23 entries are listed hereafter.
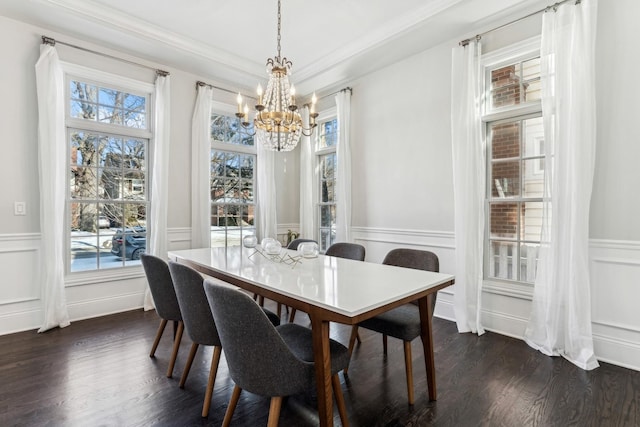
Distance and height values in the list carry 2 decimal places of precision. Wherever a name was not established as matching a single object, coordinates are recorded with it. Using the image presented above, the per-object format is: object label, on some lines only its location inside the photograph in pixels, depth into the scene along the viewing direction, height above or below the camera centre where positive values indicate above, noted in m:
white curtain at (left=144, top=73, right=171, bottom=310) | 3.83 +0.46
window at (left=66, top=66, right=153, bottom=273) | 3.53 +0.48
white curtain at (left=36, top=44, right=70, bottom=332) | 3.14 +0.29
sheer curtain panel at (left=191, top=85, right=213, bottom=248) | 4.21 +0.52
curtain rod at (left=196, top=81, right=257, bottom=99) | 4.25 +1.71
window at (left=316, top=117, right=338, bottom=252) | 4.88 +0.48
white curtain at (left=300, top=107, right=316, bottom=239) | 4.94 +0.36
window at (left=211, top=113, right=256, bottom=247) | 4.64 +0.44
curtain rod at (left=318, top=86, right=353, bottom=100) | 4.39 +1.65
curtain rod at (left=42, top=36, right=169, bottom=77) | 3.17 +1.72
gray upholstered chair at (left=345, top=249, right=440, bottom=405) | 1.94 -0.68
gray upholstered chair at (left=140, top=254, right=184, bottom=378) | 2.20 -0.56
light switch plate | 3.12 +0.04
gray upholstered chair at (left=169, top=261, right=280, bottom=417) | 1.78 -0.56
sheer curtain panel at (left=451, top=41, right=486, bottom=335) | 3.10 +0.21
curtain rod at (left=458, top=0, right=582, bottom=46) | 2.61 +1.67
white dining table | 1.40 -0.40
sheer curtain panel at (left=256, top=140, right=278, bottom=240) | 4.85 +0.25
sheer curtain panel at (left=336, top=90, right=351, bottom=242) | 4.36 +0.57
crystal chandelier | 2.57 +0.77
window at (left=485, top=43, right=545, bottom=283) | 2.96 +0.39
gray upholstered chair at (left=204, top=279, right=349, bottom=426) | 1.31 -0.59
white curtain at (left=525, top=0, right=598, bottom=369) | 2.46 +0.20
